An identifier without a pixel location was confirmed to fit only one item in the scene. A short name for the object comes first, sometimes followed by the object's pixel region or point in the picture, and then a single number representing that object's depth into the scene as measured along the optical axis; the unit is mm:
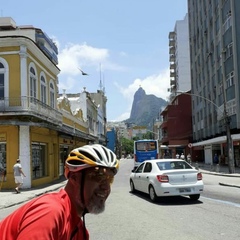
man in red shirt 1313
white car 9293
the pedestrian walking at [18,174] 14404
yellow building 16059
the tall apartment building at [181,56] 76157
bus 30176
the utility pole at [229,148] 21886
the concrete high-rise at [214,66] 26401
